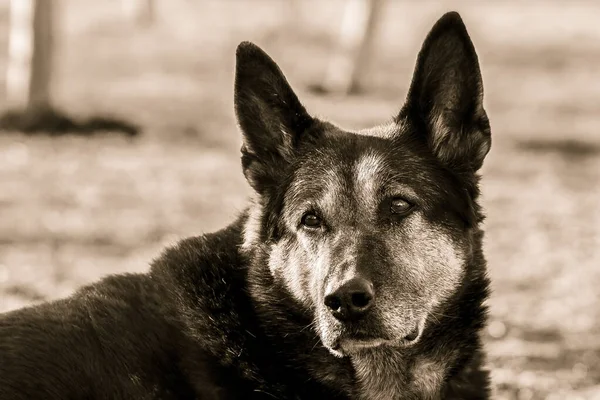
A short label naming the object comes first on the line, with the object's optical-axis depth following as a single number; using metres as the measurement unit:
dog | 4.54
